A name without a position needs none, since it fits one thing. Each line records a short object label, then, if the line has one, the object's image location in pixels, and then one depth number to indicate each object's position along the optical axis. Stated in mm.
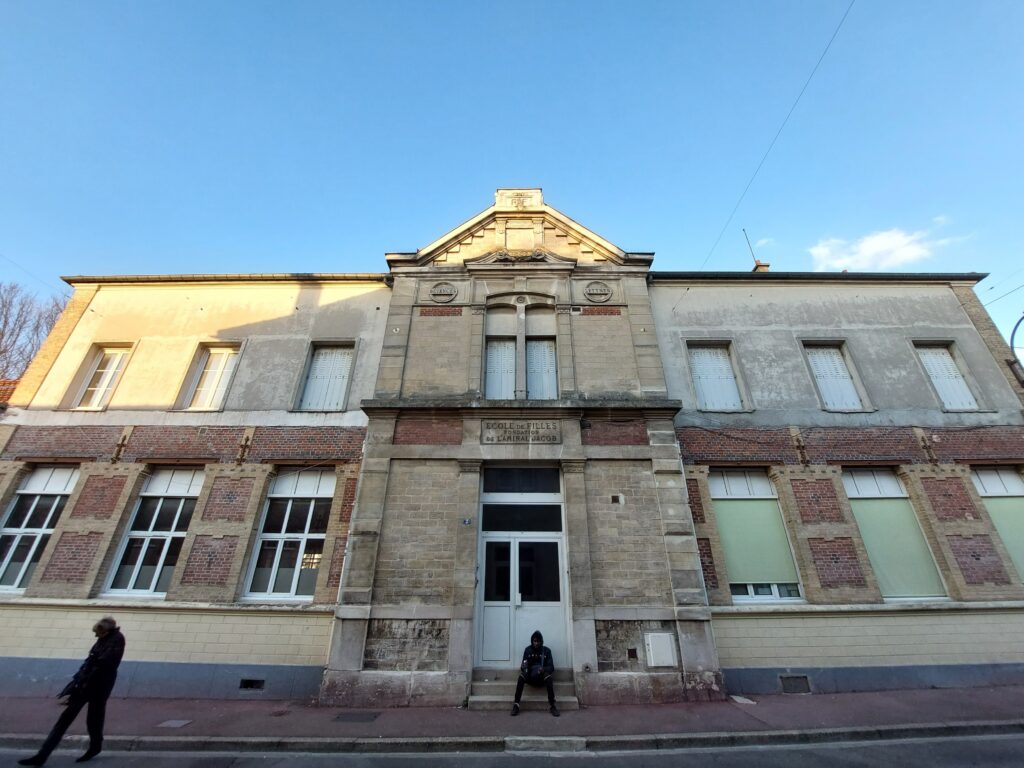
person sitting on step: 6730
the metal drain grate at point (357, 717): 6371
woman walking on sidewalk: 5152
